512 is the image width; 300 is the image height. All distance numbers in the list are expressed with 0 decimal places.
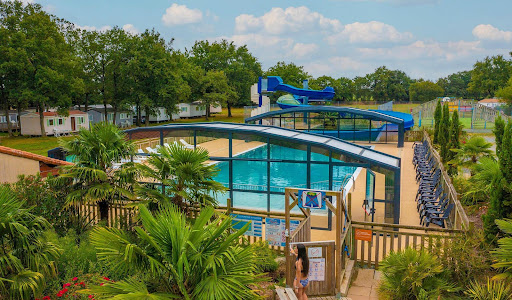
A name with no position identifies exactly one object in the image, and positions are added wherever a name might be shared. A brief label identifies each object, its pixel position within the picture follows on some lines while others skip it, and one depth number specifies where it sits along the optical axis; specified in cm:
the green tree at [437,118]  2309
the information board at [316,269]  674
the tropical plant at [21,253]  543
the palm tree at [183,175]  788
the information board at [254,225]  887
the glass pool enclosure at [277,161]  1090
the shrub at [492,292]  564
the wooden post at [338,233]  675
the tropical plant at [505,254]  586
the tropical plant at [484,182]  750
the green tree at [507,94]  4522
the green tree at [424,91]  7955
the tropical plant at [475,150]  1423
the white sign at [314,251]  668
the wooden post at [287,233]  666
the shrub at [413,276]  630
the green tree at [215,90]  5197
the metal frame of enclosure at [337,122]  2742
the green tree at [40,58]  3419
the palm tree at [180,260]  444
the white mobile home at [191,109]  5473
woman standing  652
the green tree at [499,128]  1073
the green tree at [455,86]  9269
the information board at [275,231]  859
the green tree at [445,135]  1766
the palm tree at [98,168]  872
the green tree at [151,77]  4188
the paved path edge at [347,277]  698
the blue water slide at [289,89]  3812
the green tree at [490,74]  6669
